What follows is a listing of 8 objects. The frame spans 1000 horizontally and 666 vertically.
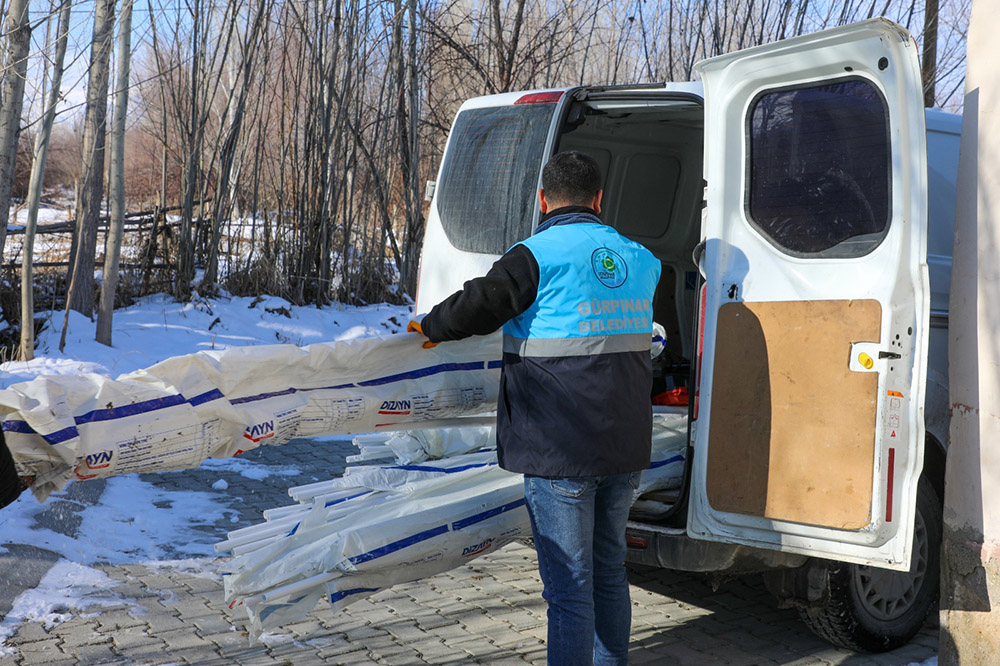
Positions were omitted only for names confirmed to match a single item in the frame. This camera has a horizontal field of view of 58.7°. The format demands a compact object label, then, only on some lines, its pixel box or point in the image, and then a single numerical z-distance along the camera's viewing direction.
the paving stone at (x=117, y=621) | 3.74
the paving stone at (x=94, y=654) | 3.43
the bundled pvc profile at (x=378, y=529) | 3.23
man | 2.96
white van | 3.13
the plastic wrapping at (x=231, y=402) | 2.76
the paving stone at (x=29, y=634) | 3.54
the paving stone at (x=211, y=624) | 3.78
